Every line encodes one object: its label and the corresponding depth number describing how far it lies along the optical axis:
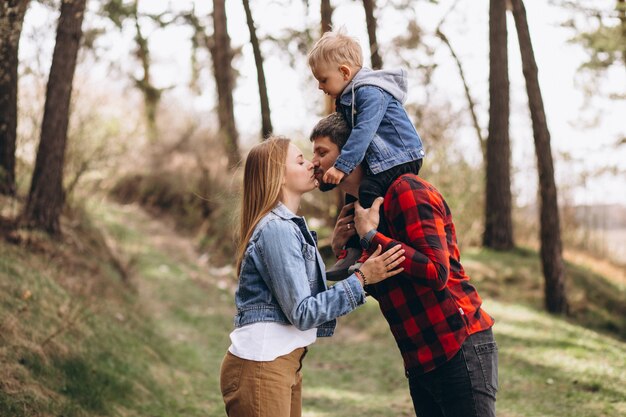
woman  2.90
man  2.92
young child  3.24
